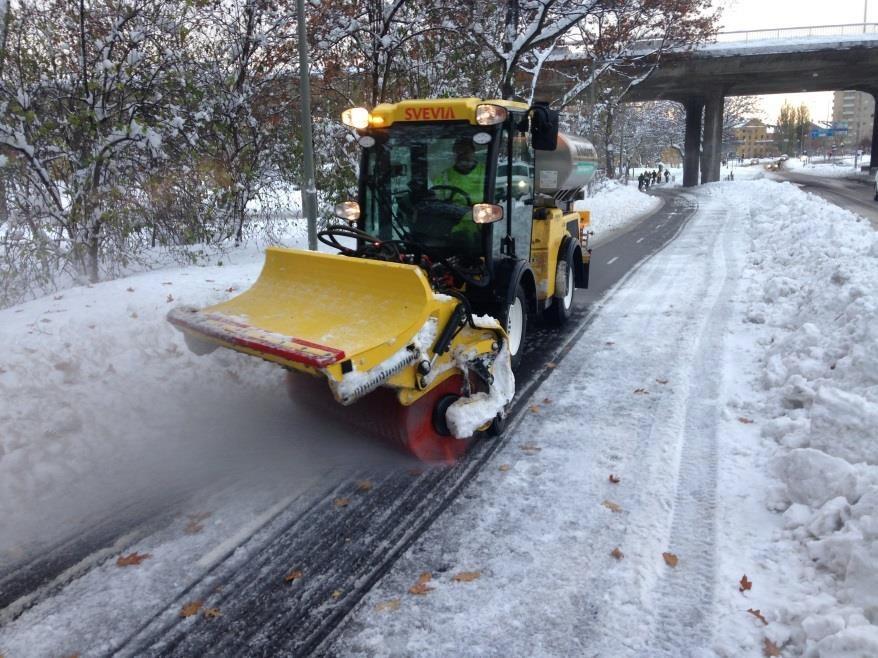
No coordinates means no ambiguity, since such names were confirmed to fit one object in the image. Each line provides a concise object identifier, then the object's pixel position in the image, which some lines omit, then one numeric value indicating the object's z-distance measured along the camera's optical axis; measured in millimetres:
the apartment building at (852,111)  144812
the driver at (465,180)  5664
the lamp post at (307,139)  8219
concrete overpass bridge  39531
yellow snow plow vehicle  4203
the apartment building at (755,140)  145375
